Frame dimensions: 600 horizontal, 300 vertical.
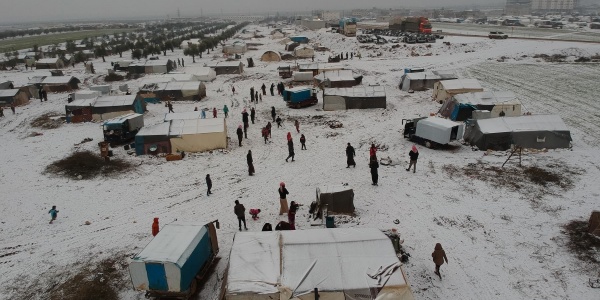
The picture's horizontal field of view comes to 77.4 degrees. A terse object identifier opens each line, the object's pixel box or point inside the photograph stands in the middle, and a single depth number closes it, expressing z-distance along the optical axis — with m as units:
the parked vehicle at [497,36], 68.81
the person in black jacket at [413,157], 17.18
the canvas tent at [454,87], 29.25
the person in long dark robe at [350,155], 18.30
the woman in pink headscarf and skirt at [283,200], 14.15
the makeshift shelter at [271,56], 62.28
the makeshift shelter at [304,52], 63.22
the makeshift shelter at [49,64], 61.50
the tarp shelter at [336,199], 13.85
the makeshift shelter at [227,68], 51.06
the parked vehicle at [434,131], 20.05
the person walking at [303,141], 21.41
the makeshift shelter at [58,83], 42.72
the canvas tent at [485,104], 24.47
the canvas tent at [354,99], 29.69
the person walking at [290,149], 19.45
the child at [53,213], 14.95
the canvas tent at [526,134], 19.33
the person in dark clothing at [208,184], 16.34
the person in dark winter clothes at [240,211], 13.20
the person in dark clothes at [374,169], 16.12
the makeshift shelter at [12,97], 35.25
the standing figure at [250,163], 18.34
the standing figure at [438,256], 10.37
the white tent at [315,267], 8.54
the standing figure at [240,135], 22.25
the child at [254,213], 14.16
